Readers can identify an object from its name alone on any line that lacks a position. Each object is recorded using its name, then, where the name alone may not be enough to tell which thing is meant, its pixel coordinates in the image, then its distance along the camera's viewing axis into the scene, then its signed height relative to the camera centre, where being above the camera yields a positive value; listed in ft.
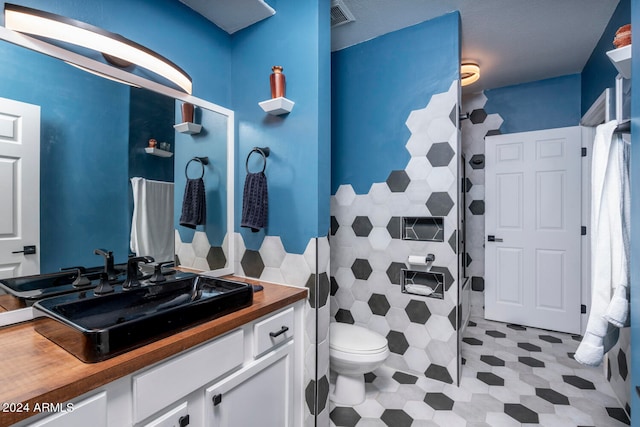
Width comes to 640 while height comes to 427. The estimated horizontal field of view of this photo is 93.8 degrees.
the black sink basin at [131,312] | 2.53 -1.08
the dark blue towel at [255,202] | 5.23 +0.21
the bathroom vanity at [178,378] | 2.17 -1.51
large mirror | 3.62 +0.83
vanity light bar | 3.36 +2.20
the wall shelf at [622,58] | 4.06 +2.16
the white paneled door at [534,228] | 9.55 -0.49
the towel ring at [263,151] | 5.49 +1.15
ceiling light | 9.05 +4.31
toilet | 5.55 -2.67
